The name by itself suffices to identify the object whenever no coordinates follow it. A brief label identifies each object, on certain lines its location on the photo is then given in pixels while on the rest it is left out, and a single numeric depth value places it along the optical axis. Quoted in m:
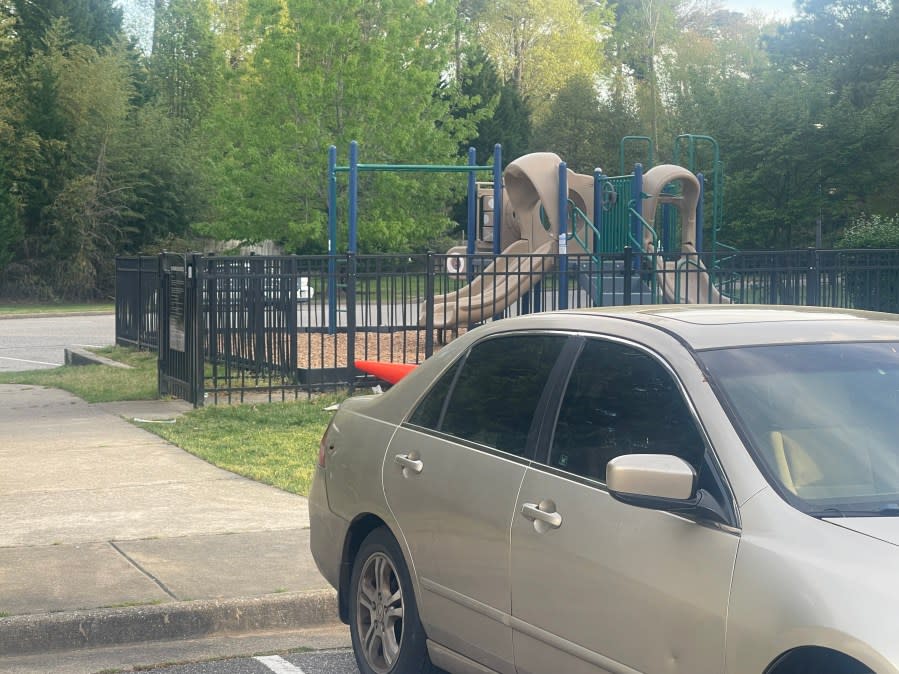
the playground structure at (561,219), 18.78
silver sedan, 3.25
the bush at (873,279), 15.84
